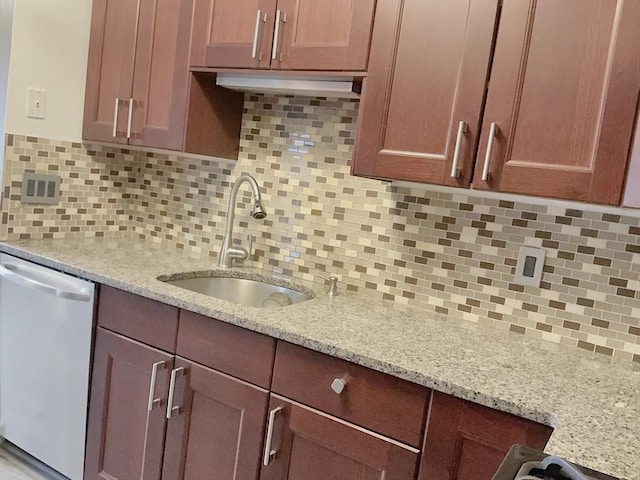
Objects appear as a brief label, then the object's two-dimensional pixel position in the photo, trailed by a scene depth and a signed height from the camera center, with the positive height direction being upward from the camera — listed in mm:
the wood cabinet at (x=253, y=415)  1294 -612
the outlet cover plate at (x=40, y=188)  2250 -180
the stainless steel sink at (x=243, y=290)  2105 -448
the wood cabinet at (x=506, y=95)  1315 +267
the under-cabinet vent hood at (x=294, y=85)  1786 +295
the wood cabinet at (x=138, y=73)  2100 +313
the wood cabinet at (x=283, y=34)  1683 +438
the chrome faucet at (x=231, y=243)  2134 -290
